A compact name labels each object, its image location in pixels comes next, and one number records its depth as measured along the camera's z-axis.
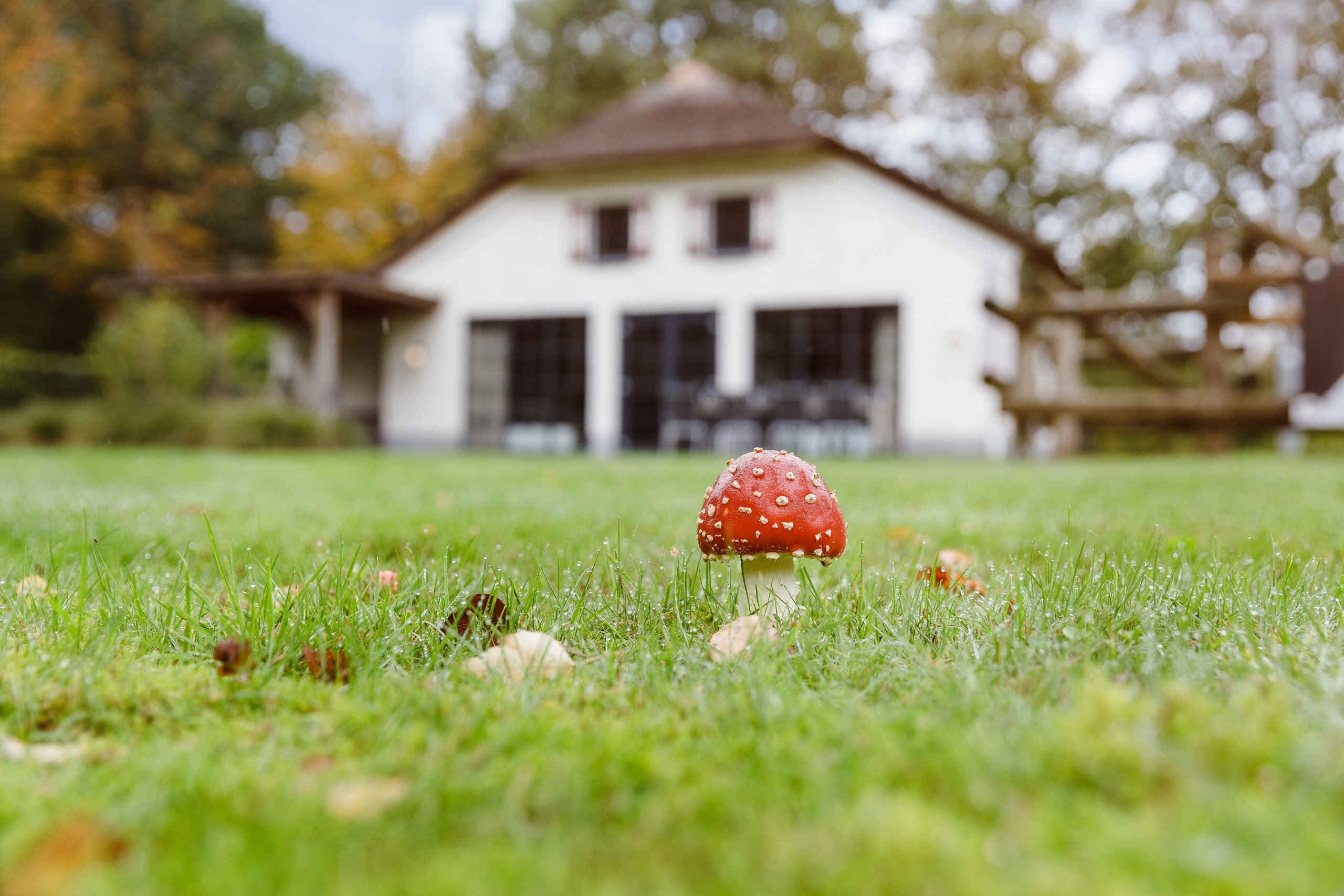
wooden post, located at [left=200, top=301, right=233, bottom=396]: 15.95
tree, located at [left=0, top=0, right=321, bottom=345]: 22.45
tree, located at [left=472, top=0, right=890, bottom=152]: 23.98
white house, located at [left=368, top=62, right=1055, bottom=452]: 14.20
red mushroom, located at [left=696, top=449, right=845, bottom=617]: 1.82
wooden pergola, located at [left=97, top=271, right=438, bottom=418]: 14.89
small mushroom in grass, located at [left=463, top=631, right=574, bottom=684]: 1.59
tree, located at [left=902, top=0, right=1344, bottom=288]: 21.72
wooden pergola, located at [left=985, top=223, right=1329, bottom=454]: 9.76
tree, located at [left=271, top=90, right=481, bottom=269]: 23.94
